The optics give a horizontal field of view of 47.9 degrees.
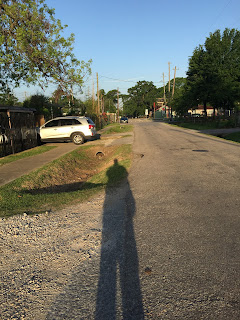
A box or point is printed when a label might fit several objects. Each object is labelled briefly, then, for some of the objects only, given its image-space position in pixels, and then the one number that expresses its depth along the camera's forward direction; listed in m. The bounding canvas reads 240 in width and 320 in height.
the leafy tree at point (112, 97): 151.57
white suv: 17.88
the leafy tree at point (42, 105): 24.29
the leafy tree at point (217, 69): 31.88
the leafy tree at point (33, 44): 15.51
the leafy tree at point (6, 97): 20.33
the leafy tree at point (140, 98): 131.12
